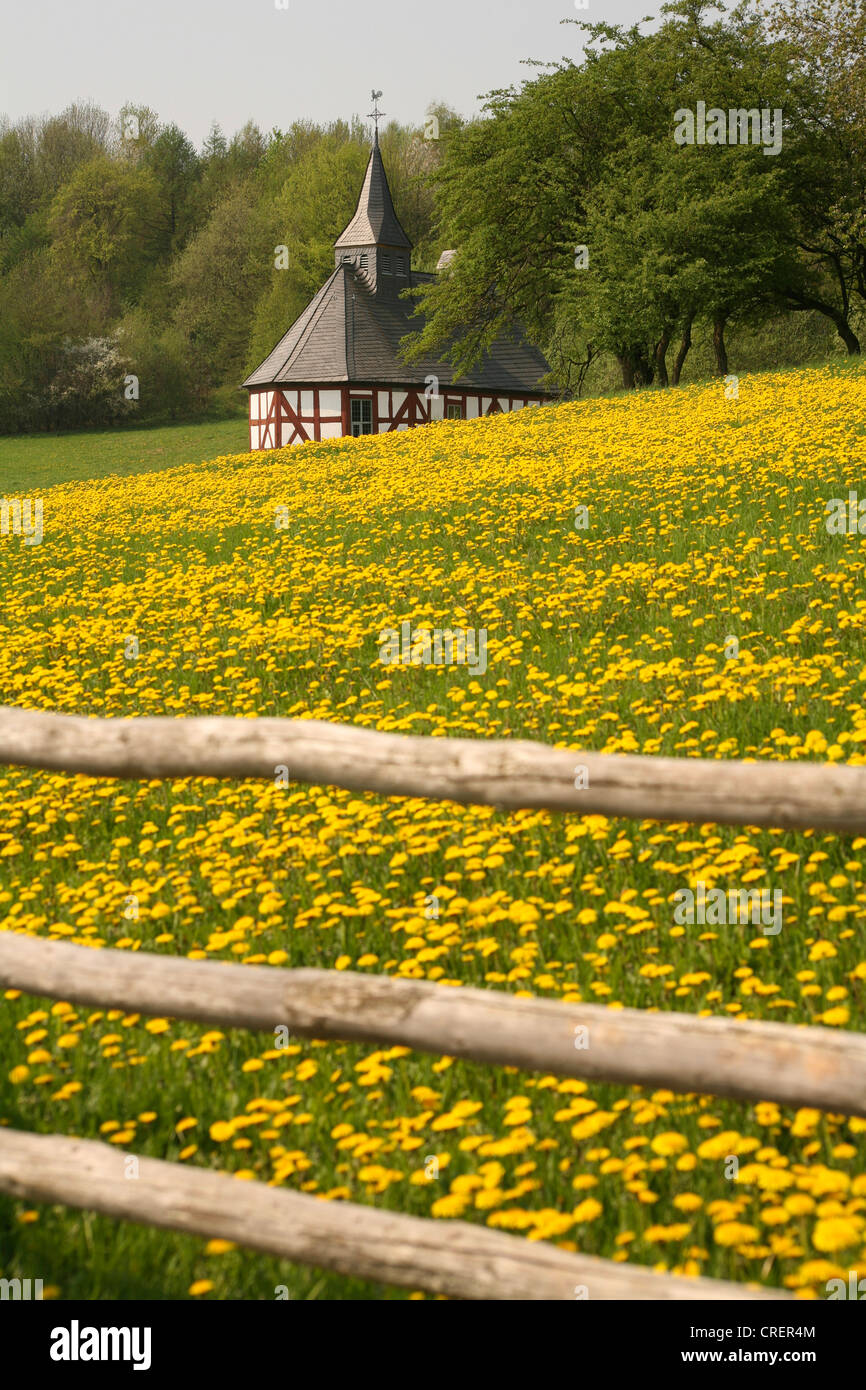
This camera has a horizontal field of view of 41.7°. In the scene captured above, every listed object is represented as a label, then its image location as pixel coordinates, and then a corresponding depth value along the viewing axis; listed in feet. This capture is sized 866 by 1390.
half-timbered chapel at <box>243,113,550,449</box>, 151.02
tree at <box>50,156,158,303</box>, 255.09
